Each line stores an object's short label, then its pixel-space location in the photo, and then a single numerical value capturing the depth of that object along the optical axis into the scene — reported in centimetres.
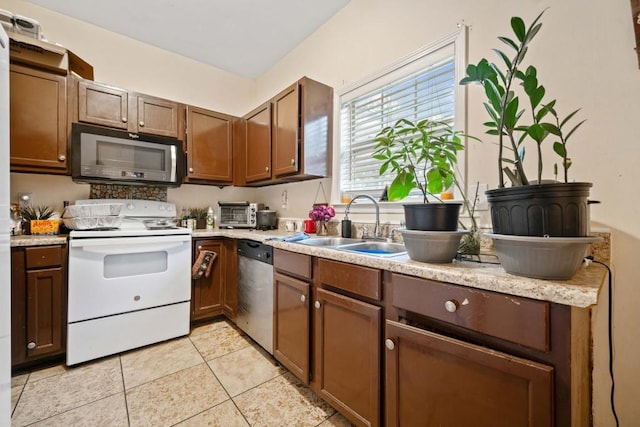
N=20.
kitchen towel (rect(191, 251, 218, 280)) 228
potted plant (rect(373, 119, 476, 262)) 100
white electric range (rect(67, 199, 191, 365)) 178
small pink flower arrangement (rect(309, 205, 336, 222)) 206
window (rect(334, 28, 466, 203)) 154
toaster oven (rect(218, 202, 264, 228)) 272
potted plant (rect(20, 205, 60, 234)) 187
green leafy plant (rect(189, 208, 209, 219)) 285
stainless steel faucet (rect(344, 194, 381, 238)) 176
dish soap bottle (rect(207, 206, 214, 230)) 281
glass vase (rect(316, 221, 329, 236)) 218
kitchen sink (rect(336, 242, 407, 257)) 160
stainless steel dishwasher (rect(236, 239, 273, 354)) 183
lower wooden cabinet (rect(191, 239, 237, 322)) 235
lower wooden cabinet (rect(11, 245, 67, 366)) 165
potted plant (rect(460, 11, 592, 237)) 72
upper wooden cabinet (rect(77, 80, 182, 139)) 211
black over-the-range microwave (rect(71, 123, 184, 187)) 203
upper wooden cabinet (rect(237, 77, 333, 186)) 212
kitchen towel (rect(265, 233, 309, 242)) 173
